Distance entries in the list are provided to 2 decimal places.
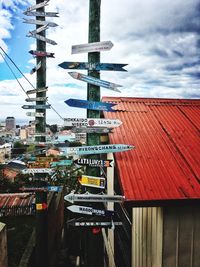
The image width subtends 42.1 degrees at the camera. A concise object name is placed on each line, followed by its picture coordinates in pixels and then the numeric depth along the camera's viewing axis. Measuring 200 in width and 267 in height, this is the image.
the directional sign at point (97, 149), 3.64
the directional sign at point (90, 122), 3.69
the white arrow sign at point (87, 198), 3.50
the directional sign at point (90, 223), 3.54
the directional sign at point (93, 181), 3.63
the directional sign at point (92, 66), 3.66
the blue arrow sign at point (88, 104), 3.64
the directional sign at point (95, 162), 3.62
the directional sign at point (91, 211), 3.59
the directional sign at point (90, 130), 3.70
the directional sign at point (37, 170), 5.20
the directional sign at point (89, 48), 3.59
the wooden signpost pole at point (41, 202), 6.66
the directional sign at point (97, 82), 3.69
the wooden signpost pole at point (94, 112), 3.73
